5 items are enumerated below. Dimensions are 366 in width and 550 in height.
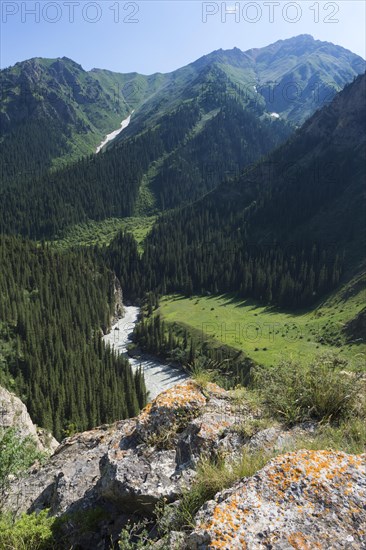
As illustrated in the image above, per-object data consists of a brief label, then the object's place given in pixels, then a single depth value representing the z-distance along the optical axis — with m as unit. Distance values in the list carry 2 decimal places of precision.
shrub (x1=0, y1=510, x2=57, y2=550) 9.24
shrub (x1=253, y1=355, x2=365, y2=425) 10.76
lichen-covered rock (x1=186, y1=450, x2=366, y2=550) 6.60
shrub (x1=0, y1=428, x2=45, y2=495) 14.68
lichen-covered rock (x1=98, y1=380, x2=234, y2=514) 9.91
